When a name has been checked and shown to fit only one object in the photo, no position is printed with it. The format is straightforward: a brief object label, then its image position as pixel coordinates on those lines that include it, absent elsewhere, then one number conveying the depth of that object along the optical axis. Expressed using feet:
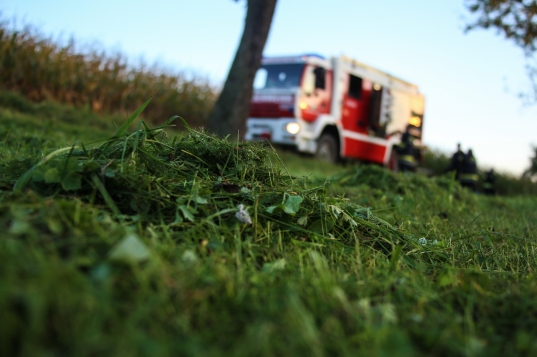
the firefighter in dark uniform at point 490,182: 42.76
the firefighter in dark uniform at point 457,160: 33.50
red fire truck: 37.47
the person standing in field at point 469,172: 32.60
